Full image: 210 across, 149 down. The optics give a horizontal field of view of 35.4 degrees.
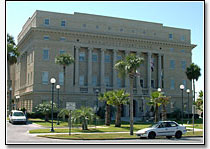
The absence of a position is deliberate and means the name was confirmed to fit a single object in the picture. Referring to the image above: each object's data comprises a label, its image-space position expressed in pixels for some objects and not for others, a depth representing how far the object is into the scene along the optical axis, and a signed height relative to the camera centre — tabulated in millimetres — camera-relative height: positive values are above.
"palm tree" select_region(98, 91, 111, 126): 40791 -2403
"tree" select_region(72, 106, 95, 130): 33719 -2886
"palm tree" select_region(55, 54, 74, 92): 55094 +4680
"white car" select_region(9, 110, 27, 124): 42591 -3889
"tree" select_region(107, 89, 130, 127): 39875 -1460
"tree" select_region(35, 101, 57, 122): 47162 -3057
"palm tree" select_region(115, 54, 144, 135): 30406 +2053
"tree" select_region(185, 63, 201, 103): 67312 +3370
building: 59344 +6552
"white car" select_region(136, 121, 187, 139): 26188 -3428
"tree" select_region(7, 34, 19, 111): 57875 +6514
